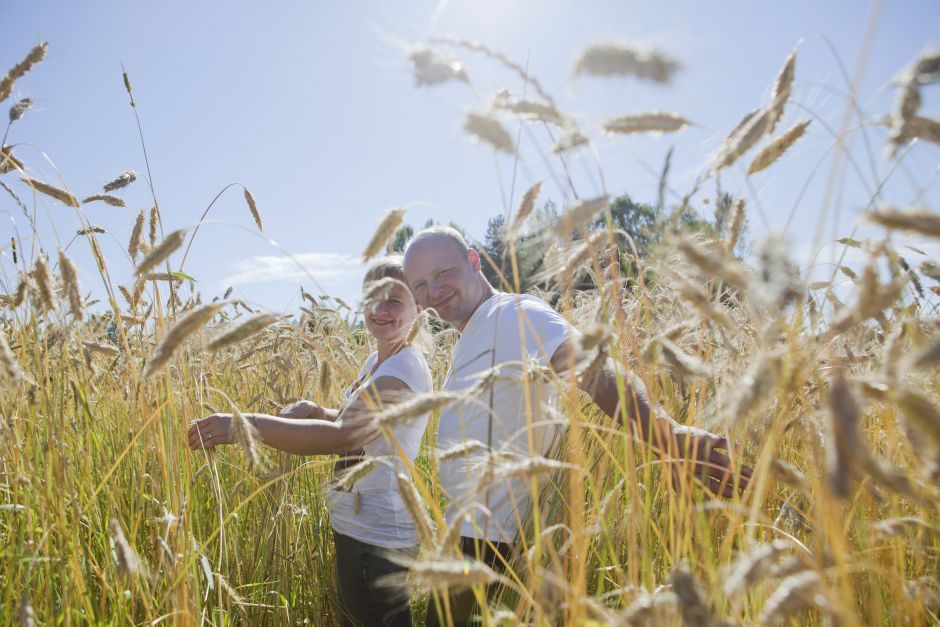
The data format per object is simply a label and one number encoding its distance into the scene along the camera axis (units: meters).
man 1.22
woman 2.11
